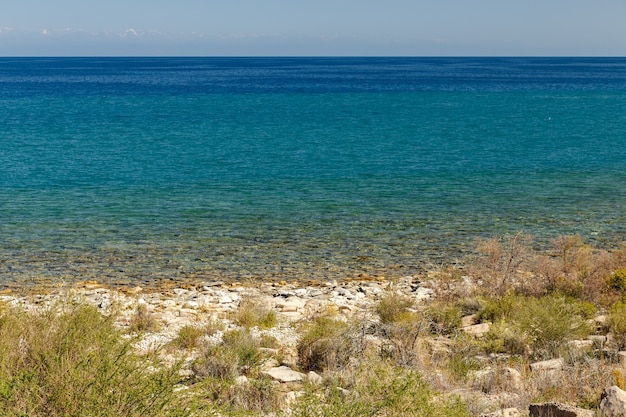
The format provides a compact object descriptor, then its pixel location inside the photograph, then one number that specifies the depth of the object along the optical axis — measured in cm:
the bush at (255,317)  1125
